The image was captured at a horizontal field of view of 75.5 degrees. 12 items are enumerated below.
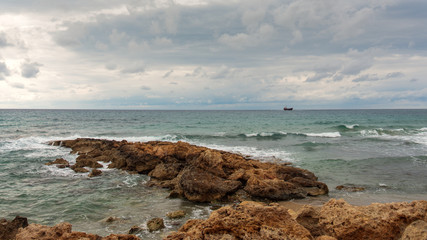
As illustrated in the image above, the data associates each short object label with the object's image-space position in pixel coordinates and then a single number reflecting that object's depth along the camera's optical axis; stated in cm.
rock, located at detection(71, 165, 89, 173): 1656
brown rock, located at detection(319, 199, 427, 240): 546
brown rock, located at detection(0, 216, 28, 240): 677
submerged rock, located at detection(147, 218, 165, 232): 832
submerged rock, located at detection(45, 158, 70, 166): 1878
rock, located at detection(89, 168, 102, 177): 1580
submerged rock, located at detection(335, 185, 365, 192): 1289
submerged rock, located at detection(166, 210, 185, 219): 941
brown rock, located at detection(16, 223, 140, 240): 557
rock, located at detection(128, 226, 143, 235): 823
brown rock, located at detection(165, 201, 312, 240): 452
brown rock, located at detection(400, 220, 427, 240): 461
